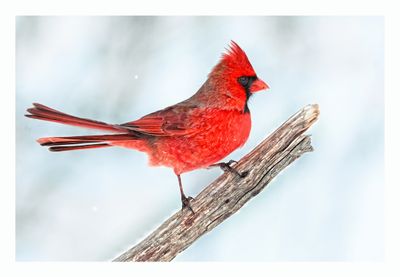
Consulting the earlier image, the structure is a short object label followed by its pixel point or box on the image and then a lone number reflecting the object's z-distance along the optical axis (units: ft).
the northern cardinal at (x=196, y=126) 19.67
